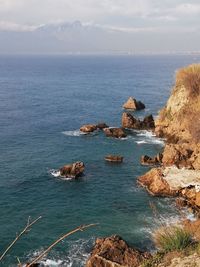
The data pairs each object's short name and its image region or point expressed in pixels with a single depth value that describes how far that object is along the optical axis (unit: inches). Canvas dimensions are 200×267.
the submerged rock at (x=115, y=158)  2620.6
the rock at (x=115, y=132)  3184.1
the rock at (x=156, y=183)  2068.3
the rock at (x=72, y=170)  2356.1
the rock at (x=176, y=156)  2405.4
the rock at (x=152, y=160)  2546.8
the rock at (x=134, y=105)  4284.2
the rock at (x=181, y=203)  1934.1
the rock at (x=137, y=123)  3479.3
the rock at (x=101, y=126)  3476.9
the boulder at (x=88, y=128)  3393.2
